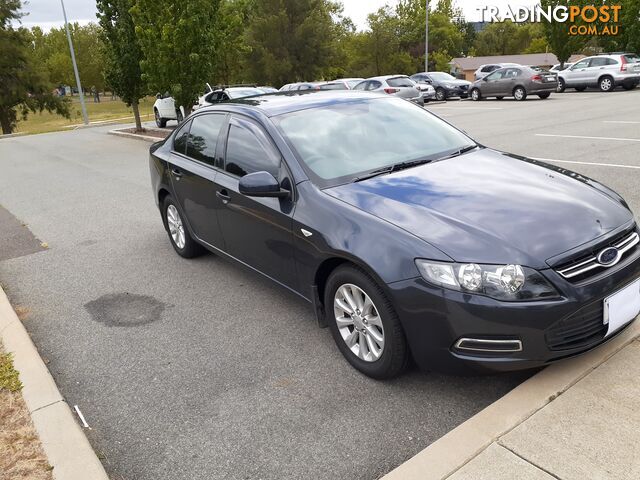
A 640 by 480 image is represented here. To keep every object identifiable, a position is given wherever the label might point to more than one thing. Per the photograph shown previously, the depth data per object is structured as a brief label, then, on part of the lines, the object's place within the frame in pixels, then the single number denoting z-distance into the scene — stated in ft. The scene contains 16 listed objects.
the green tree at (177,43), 50.88
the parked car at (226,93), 58.85
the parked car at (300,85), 69.62
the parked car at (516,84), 75.82
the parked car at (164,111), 72.25
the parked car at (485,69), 113.64
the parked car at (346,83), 73.16
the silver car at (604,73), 80.33
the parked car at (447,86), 91.76
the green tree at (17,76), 144.15
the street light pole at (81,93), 94.12
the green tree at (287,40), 164.45
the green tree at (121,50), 59.57
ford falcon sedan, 9.08
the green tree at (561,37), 107.51
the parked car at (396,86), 75.72
